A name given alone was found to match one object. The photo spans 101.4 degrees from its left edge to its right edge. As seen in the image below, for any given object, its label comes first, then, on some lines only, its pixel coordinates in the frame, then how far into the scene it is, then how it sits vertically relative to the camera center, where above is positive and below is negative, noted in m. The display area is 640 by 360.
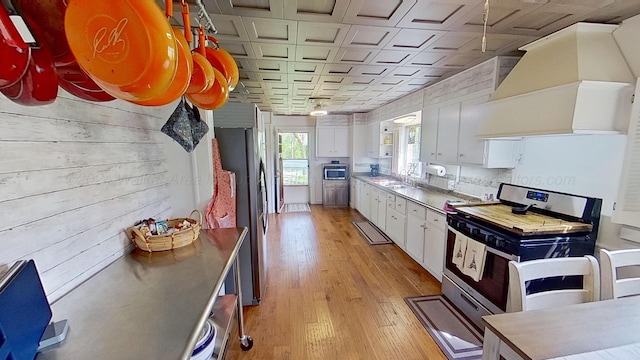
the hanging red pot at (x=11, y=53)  0.51 +0.19
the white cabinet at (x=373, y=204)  4.73 -1.08
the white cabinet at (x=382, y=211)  4.33 -1.10
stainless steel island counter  0.75 -0.57
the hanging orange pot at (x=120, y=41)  0.57 +0.24
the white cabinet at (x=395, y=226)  3.70 -1.20
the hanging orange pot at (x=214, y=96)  1.12 +0.22
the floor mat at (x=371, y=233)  4.21 -1.52
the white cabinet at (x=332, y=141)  6.31 +0.11
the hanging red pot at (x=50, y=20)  0.62 +0.31
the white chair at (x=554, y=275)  1.19 -0.62
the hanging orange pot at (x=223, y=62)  1.22 +0.39
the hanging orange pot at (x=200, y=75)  0.97 +0.27
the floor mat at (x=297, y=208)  6.18 -1.49
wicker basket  1.40 -0.50
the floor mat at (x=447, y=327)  1.95 -1.52
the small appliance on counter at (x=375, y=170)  6.07 -0.57
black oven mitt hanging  1.43 +0.11
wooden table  0.89 -0.69
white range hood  1.66 +0.38
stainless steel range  1.85 -0.68
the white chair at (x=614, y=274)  1.27 -0.64
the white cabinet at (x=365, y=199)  5.17 -1.11
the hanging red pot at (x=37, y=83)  0.60 +0.15
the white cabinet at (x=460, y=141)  2.54 +0.04
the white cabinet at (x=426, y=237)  2.82 -1.08
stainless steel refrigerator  2.34 -0.46
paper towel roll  3.56 -0.34
